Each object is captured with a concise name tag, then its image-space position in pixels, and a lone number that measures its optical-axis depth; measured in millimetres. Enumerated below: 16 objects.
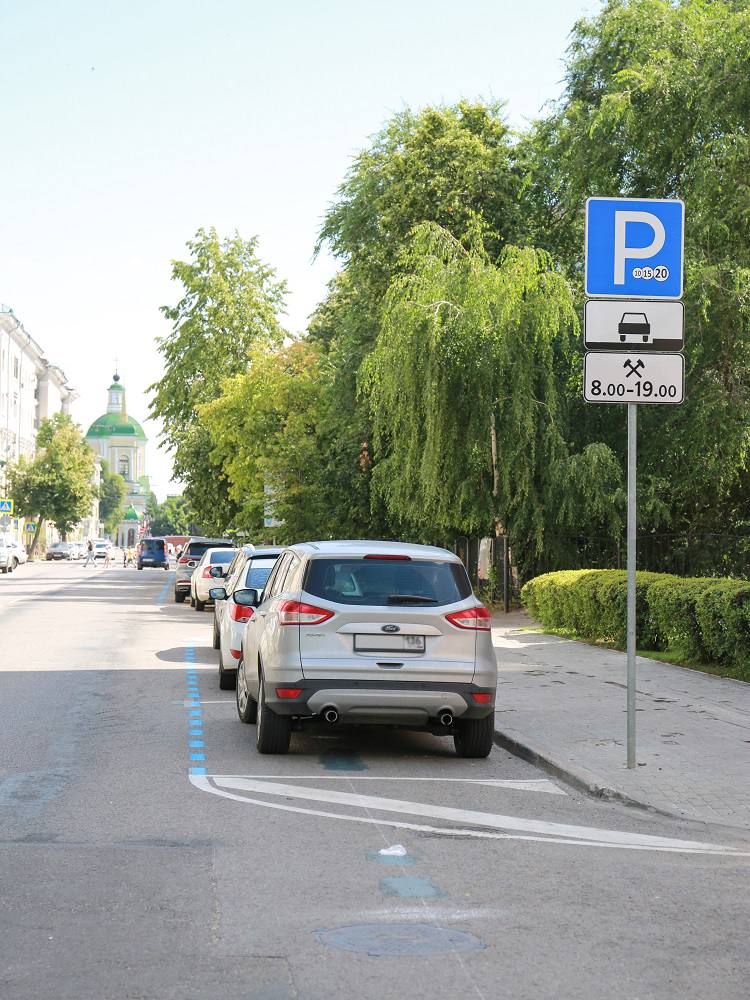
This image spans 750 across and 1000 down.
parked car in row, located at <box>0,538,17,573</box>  67825
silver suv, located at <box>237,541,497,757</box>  10281
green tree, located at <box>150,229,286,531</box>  62281
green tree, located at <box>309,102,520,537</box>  35781
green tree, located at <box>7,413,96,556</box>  112062
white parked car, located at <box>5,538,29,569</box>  72019
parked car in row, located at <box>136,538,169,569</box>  94312
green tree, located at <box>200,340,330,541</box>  43562
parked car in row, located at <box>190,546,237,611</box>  33281
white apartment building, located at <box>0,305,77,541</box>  117812
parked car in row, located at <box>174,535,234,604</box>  40812
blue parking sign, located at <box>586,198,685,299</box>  10281
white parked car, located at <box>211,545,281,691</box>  15297
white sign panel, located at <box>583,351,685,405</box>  10164
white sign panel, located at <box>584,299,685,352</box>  10234
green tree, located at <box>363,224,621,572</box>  27797
